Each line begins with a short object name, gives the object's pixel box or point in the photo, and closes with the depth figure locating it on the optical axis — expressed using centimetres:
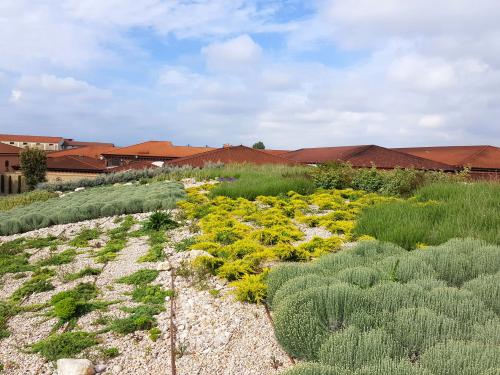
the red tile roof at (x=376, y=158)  1943
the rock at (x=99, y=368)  392
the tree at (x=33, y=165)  2600
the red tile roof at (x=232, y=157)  2314
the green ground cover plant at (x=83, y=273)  638
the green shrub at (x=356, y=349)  304
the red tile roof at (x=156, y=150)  3192
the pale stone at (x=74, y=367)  379
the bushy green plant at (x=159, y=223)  908
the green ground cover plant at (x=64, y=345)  421
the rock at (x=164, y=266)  629
